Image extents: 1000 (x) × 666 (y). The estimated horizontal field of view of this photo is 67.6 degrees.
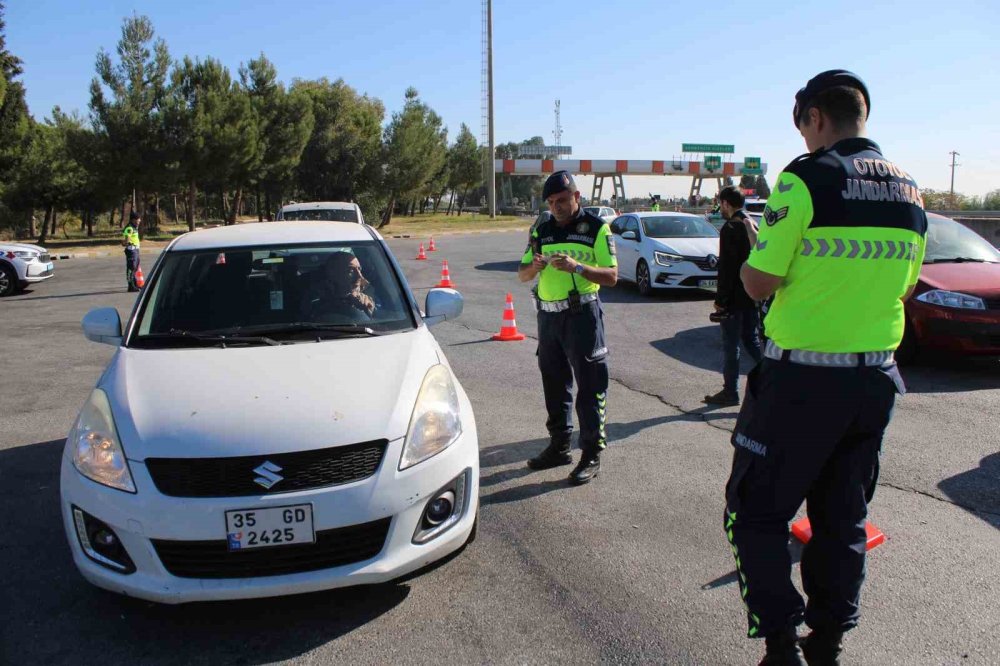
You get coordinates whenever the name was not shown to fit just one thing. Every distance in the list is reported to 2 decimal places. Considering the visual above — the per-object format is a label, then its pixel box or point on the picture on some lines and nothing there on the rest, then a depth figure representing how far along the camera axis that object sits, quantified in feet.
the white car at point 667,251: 44.42
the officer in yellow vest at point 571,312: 15.30
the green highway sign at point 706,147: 252.21
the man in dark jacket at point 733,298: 20.71
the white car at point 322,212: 51.13
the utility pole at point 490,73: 159.12
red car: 23.99
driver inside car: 14.07
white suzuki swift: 9.58
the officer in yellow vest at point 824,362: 7.95
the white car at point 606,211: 104.88
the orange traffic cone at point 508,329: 32.17
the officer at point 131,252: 52.01
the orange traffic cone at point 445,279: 48.21
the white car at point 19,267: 51.39
